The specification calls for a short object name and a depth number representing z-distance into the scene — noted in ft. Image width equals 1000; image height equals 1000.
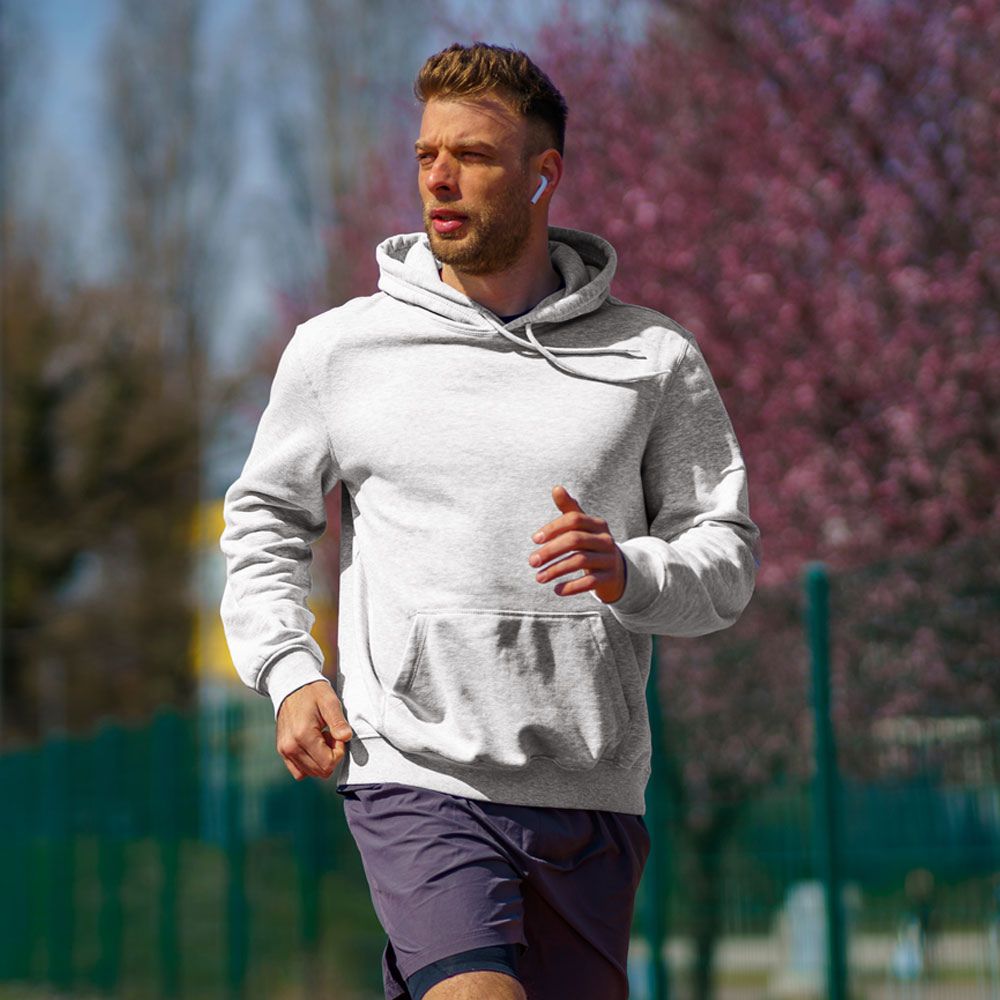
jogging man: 21.85
